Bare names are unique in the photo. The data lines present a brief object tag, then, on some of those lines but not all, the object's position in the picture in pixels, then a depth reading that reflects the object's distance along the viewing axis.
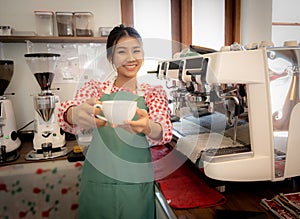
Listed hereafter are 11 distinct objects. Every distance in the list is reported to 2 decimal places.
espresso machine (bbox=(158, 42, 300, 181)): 0.78
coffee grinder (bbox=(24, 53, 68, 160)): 1.63
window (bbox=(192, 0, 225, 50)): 2.22
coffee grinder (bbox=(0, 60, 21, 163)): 1.60
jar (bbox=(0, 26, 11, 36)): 1.76
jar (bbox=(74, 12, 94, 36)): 1.89
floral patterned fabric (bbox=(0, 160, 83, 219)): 1.59
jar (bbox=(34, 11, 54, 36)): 1.86
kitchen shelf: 1.76
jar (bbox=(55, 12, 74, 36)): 1.87
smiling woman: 0.92
